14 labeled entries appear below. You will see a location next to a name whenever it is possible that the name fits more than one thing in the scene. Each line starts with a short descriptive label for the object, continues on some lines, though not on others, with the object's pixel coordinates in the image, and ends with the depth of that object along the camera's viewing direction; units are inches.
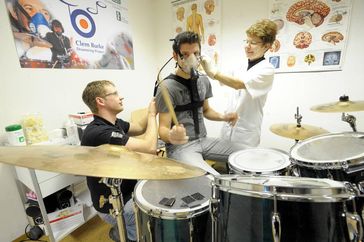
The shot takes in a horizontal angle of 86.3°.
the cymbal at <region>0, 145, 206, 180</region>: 22.9
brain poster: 70.2
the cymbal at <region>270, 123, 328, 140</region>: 63.2
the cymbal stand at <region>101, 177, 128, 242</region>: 29.2
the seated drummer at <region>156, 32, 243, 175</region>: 51.0
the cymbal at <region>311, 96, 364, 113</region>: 50.8
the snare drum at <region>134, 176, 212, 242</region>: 30.6
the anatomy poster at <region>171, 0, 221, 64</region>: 91.8
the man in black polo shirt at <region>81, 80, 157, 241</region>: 42.4
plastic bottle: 65.4
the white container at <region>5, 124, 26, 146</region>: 53.4
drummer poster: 59.0
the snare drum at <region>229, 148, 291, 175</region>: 40.0
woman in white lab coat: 55.3
